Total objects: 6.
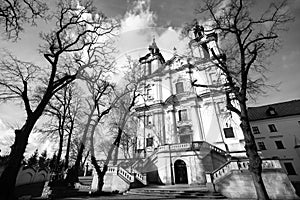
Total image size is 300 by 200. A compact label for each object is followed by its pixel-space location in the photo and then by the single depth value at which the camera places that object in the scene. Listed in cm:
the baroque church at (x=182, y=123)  1742
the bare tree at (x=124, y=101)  1538
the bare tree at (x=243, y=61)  827
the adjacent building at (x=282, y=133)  2369
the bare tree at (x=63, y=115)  1744
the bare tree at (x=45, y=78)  631
